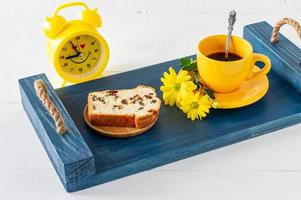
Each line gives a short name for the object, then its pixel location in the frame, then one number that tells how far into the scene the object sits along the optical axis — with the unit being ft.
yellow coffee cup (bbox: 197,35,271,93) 4.42
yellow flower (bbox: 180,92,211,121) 4.42
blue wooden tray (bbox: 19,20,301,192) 4.09
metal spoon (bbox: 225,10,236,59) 4.45
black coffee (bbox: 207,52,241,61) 4.57
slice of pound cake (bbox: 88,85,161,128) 4.34
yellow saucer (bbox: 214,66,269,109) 4.50
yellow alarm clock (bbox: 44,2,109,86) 4.66
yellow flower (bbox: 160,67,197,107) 4.45
